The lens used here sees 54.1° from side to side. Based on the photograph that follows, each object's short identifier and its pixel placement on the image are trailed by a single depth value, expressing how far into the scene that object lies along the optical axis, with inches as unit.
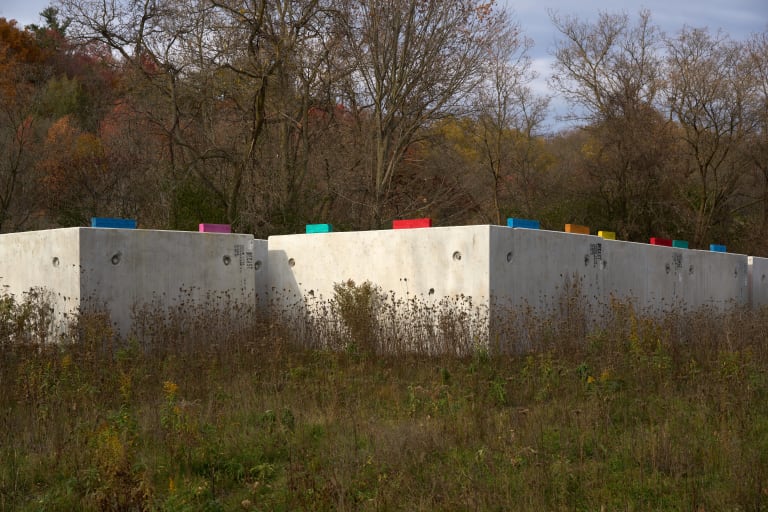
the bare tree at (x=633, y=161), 1035.9
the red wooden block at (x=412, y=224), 498.5
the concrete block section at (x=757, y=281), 852.0
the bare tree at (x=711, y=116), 1064.2
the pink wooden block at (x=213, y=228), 533.5
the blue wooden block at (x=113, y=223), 458.0
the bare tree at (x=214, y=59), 756.6
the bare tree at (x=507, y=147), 1117.7
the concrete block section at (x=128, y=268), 446.9
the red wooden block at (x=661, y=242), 669.7
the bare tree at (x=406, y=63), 797.2
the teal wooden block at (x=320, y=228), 557.6
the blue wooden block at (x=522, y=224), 483.8
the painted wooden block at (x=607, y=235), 585.3
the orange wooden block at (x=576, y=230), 563.5
